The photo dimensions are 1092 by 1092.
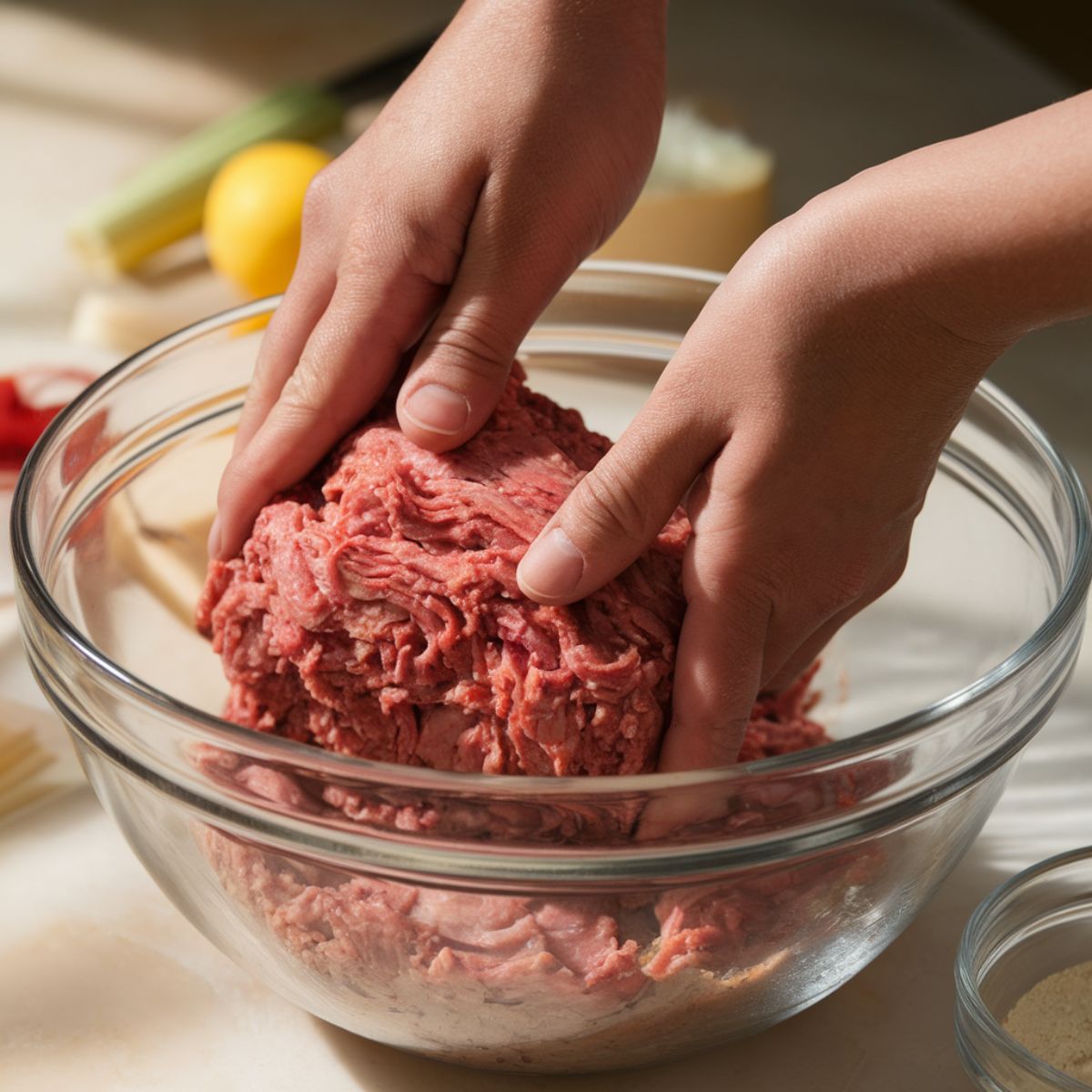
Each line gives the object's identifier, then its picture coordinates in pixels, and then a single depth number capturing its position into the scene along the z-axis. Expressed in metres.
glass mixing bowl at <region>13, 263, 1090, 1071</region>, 0.73
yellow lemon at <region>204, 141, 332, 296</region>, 1.08
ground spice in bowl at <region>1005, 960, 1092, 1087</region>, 0.77
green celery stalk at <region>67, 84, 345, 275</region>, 1.15
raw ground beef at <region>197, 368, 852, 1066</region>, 0.76
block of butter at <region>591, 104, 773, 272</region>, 1.07
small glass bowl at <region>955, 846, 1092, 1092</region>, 0.77
